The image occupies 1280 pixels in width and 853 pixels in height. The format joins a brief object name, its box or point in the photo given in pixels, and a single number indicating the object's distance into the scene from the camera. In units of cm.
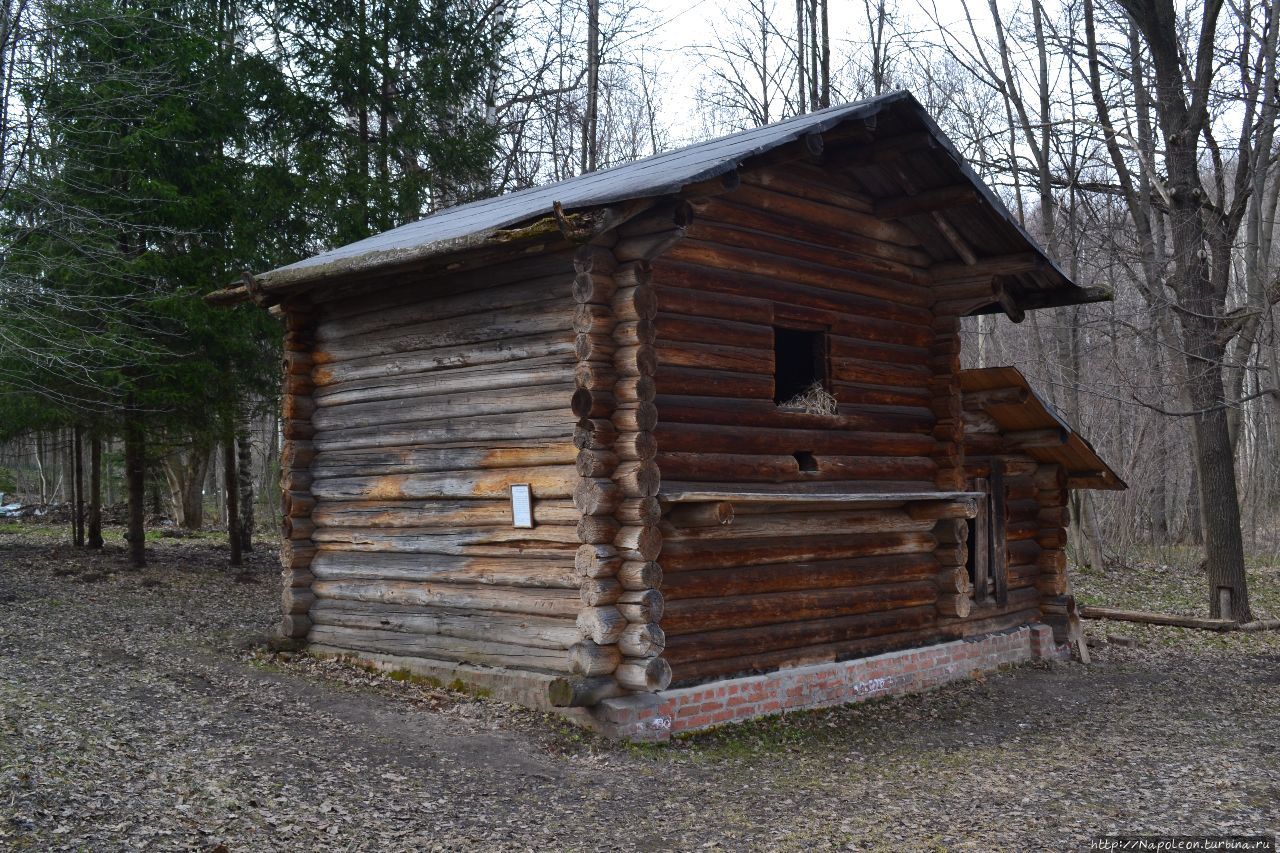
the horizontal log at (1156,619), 1593
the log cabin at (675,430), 888
